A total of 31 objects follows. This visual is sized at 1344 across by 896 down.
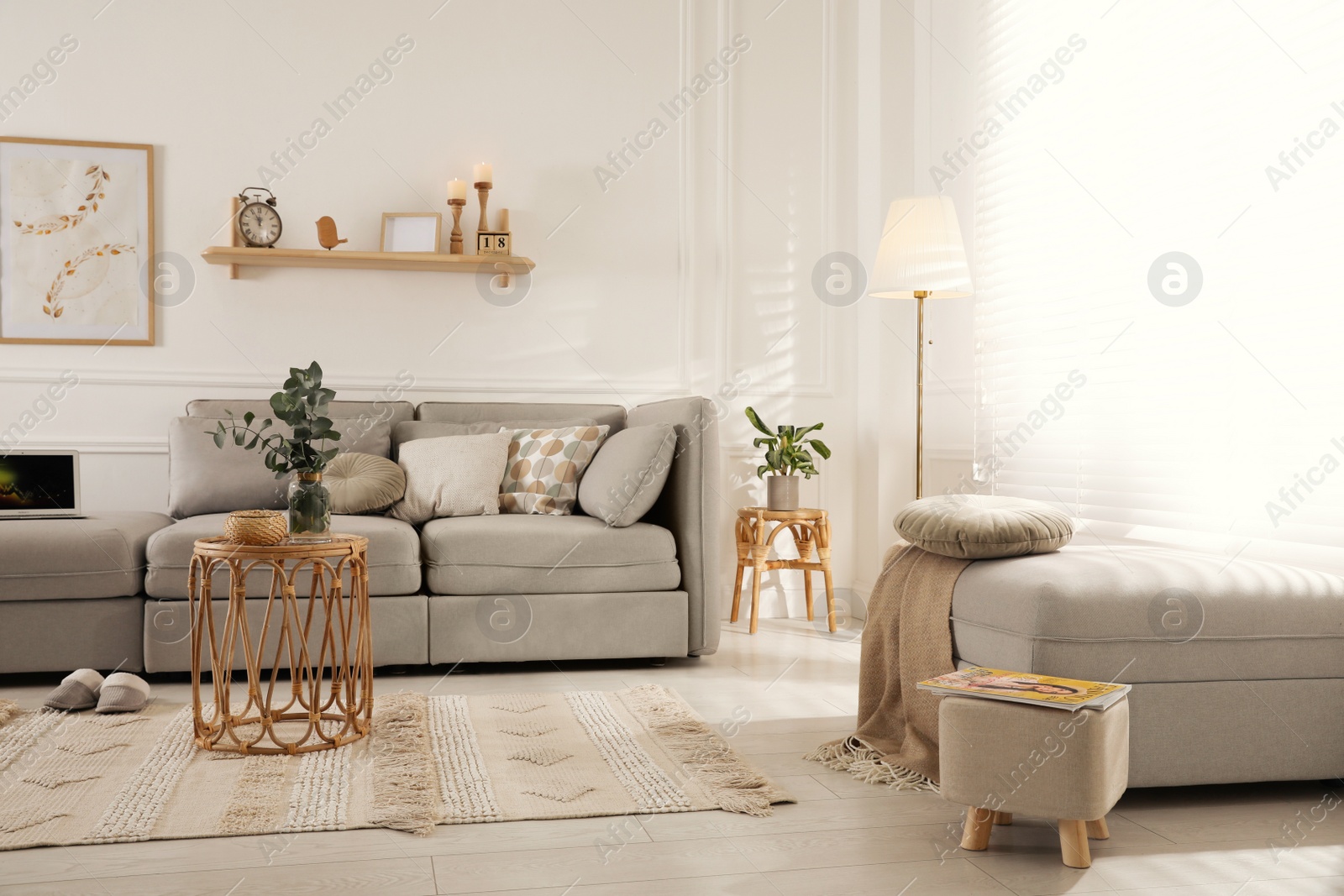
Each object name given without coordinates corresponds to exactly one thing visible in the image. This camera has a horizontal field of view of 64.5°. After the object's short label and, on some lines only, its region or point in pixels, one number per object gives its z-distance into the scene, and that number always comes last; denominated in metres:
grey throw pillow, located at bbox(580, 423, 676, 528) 3.35
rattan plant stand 4.00
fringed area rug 1.99
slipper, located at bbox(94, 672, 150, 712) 2.71
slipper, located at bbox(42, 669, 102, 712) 2.72
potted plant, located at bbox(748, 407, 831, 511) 4.05
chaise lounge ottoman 2.05
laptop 3.23
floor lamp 3.48
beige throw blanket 2.27
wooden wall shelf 3.88
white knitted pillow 3.51
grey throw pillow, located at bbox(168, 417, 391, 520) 3.50
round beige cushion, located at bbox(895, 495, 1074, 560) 2.30
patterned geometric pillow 3.62
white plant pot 4.05
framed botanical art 3.85
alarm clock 3.95
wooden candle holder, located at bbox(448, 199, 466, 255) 4.08
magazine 1.79
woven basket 2.29
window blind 2.55
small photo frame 4.07
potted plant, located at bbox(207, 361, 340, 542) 2.36
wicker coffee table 2.33
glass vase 2.42
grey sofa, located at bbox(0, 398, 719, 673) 3.01
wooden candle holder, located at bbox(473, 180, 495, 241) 4.04
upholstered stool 1.78
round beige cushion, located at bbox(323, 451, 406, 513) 3.46
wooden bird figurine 3.96
